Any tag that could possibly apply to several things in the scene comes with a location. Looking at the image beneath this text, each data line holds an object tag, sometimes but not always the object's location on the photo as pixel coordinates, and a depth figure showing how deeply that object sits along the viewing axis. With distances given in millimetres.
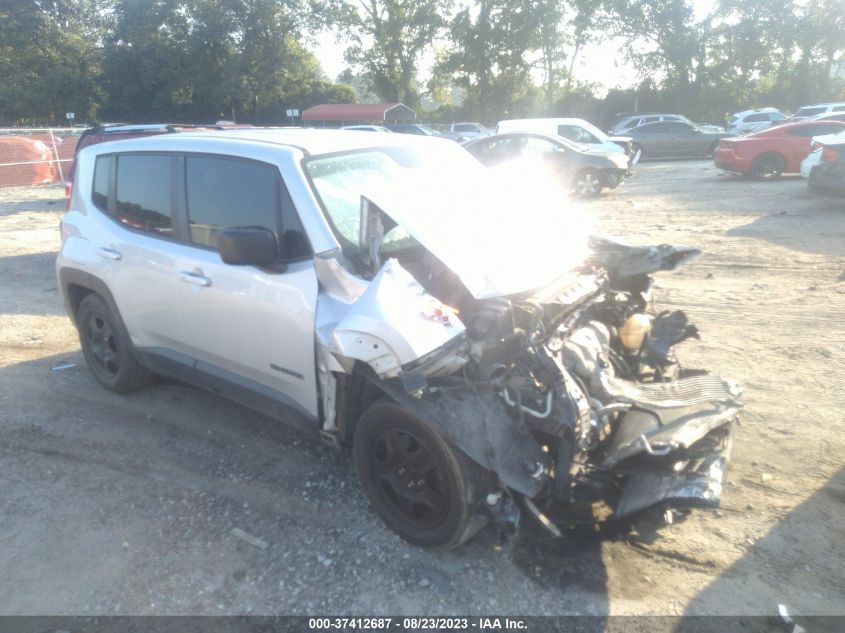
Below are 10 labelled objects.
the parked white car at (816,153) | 11352
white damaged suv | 2898
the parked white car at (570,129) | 17391
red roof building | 39688
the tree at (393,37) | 44688
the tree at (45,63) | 41844
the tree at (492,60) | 43500
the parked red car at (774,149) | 15391
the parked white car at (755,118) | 28984
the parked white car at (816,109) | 26422
